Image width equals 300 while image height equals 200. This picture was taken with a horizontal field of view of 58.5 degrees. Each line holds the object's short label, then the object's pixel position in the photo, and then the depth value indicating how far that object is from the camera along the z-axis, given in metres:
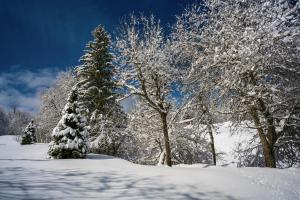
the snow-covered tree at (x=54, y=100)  32.31
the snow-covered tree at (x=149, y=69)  14.47
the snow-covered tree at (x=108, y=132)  20.14
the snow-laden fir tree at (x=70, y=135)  13.49
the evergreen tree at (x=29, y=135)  33.34
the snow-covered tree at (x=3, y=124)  95.41
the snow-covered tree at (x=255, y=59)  9.60
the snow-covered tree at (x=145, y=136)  18.05
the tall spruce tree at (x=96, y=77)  21.28
